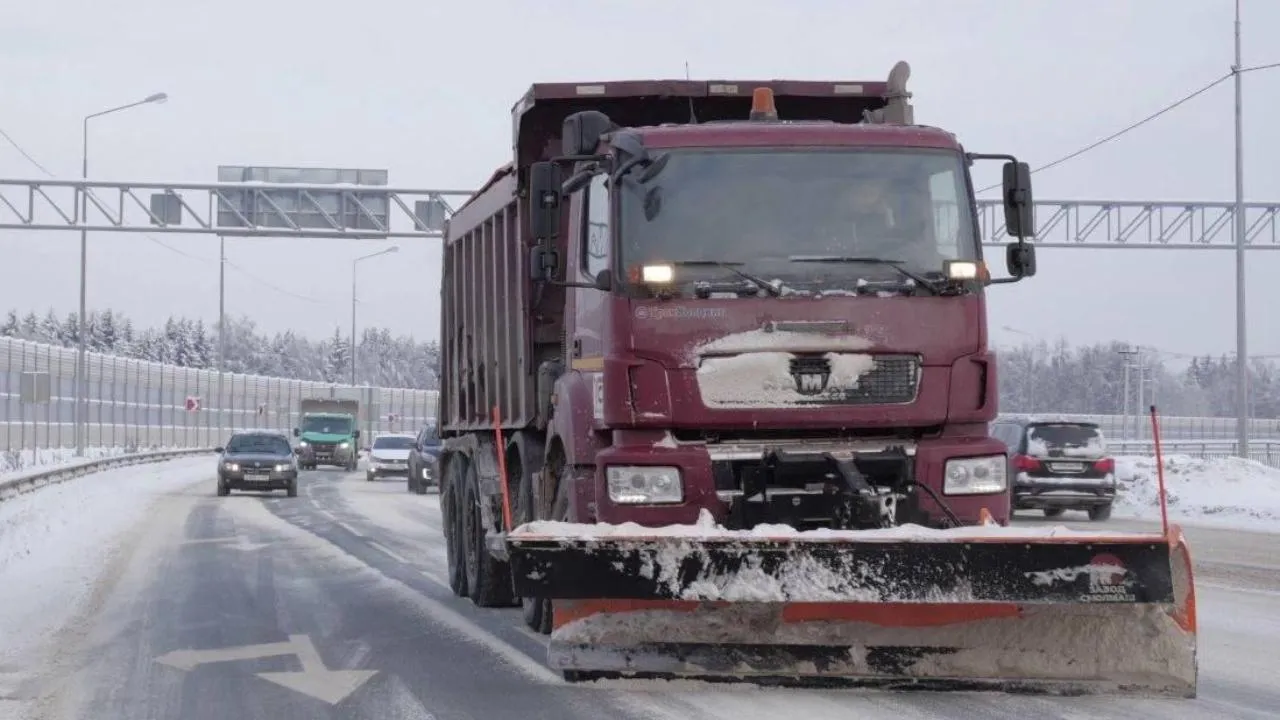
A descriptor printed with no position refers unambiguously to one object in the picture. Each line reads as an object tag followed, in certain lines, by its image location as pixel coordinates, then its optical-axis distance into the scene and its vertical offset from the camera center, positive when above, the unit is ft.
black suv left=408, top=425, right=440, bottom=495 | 134.51 -4.03
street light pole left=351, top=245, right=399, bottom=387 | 252.97 +20.07
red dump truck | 25.89 -0.42
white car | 165.07 -4.20
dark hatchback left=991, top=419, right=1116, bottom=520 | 87.51 -2.59
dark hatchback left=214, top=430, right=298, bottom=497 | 125.80 -4.35
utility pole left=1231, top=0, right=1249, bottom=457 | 119.75 +6.89
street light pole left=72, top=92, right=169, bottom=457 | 160.25 +8.78
